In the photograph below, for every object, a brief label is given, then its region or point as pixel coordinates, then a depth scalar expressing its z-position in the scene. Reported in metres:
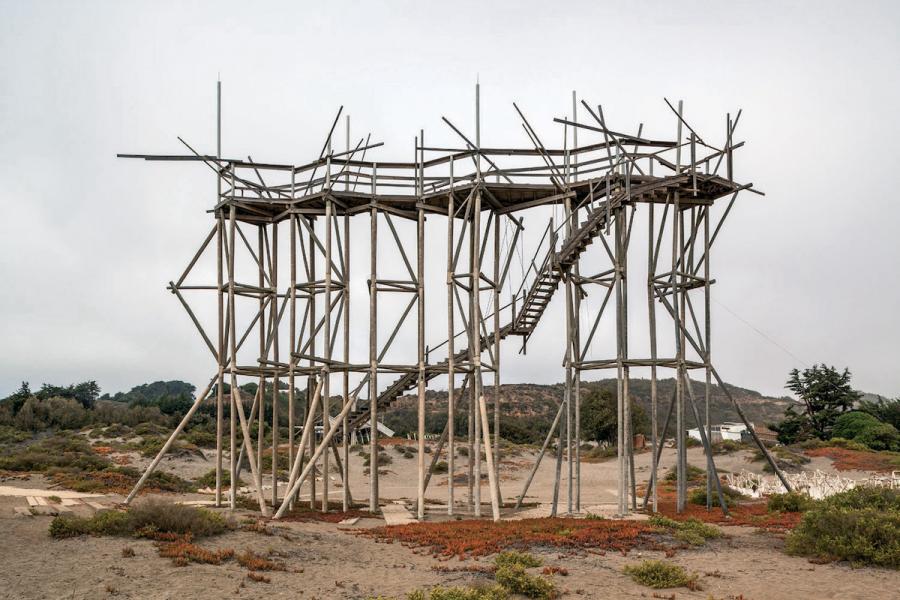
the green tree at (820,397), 60.72
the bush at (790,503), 25.19
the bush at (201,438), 51.62
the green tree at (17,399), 58.24
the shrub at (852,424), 54.31
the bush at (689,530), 18.94
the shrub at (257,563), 16.66
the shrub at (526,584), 14.59
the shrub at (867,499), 19.14
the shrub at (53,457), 37.12
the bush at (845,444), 48.67
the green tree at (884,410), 60.50
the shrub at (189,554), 16.57
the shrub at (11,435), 48.14
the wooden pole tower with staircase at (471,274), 24.84
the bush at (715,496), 28.66
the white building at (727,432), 67.62
